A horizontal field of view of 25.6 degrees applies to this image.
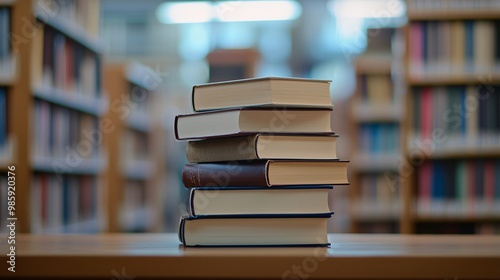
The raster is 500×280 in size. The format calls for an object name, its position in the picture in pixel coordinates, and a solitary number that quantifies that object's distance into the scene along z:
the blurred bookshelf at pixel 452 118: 4.37
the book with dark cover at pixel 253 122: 1.59
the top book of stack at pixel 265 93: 1.58
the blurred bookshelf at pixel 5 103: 3.90
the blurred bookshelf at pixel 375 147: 6.21
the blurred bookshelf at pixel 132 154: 6.31
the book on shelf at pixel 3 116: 3.92
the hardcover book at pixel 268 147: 1.57
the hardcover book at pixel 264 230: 1.57
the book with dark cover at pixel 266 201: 1.57
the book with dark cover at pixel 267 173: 1.56
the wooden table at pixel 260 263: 1.45
